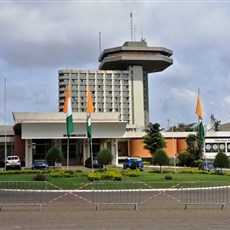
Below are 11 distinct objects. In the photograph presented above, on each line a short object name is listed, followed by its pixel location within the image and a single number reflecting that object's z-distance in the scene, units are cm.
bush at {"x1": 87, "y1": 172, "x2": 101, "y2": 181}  2972
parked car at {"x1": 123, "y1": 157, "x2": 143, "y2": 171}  4731
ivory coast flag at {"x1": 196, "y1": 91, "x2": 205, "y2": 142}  3769
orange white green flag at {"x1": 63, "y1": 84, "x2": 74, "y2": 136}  3888
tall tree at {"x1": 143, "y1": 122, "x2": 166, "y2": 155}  6788
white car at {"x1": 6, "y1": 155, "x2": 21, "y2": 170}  4912
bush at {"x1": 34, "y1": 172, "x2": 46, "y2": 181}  2990
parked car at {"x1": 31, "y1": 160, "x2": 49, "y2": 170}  4609
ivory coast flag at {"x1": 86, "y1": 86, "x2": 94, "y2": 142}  3978
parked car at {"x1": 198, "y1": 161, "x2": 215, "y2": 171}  4658
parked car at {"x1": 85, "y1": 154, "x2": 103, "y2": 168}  4797
